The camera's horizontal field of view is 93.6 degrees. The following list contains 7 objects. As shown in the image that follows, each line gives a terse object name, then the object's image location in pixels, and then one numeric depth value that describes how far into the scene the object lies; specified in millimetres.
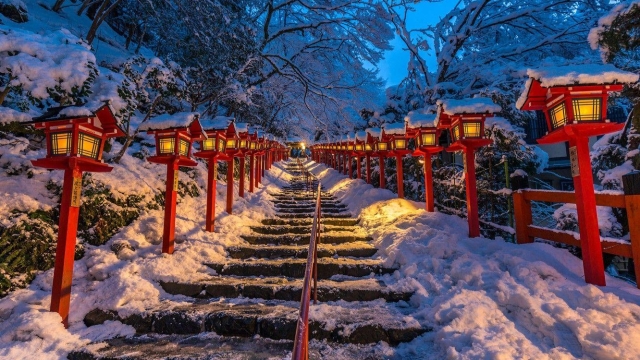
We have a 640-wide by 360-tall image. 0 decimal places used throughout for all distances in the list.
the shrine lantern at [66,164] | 3895
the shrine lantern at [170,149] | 5672
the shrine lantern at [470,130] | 5766
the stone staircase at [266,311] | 3570
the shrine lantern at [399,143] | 9547
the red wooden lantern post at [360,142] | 13447
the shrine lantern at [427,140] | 7574
